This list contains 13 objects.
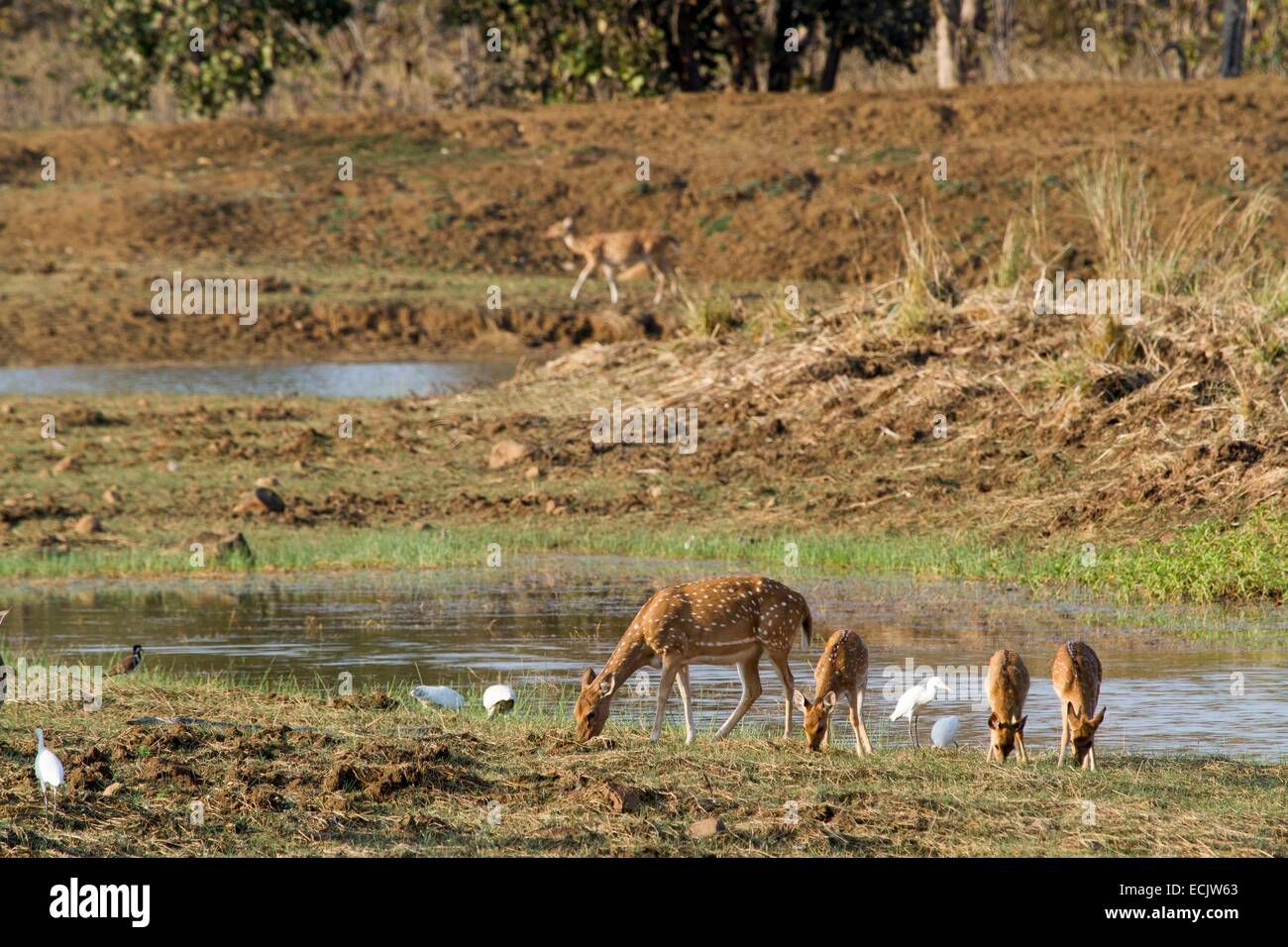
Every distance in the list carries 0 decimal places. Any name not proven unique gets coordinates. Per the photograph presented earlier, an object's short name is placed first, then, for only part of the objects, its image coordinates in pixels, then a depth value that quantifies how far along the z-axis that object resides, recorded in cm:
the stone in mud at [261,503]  3341
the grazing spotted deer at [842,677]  1736
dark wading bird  2152
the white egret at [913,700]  1887
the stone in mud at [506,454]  3641
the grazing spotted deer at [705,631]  1800
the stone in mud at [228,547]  3025
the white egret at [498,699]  1906
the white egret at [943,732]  1787
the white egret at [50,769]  1406
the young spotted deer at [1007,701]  1702
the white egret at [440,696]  1934
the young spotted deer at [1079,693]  1669
